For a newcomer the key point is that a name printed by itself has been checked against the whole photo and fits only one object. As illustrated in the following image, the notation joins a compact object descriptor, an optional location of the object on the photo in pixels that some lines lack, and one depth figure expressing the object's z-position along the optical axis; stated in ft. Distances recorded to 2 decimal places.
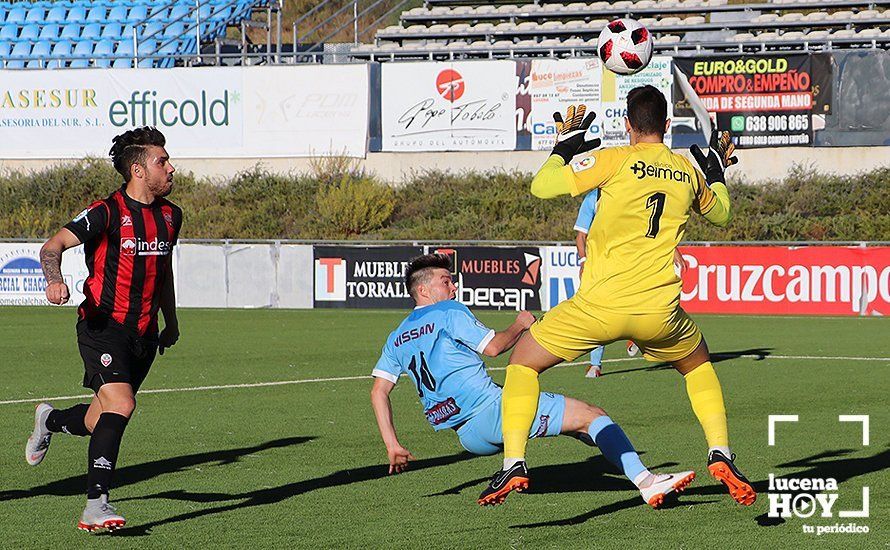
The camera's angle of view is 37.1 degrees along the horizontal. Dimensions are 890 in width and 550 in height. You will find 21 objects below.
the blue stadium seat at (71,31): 140.46
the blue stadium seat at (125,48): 136.15
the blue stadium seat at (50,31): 141.59
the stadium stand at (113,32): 134.21
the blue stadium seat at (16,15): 146.00
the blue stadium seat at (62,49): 138.72
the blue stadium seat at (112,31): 138.50
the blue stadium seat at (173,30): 136.36
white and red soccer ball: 28.07
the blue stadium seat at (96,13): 141.90
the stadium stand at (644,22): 119.03
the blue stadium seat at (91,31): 139.19
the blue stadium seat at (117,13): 140.67
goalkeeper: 21.91
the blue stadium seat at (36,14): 145.48
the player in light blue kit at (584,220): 42.70
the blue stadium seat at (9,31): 143.64
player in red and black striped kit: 22.95
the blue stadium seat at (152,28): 135.95
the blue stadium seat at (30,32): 142.31
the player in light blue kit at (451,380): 23.21
